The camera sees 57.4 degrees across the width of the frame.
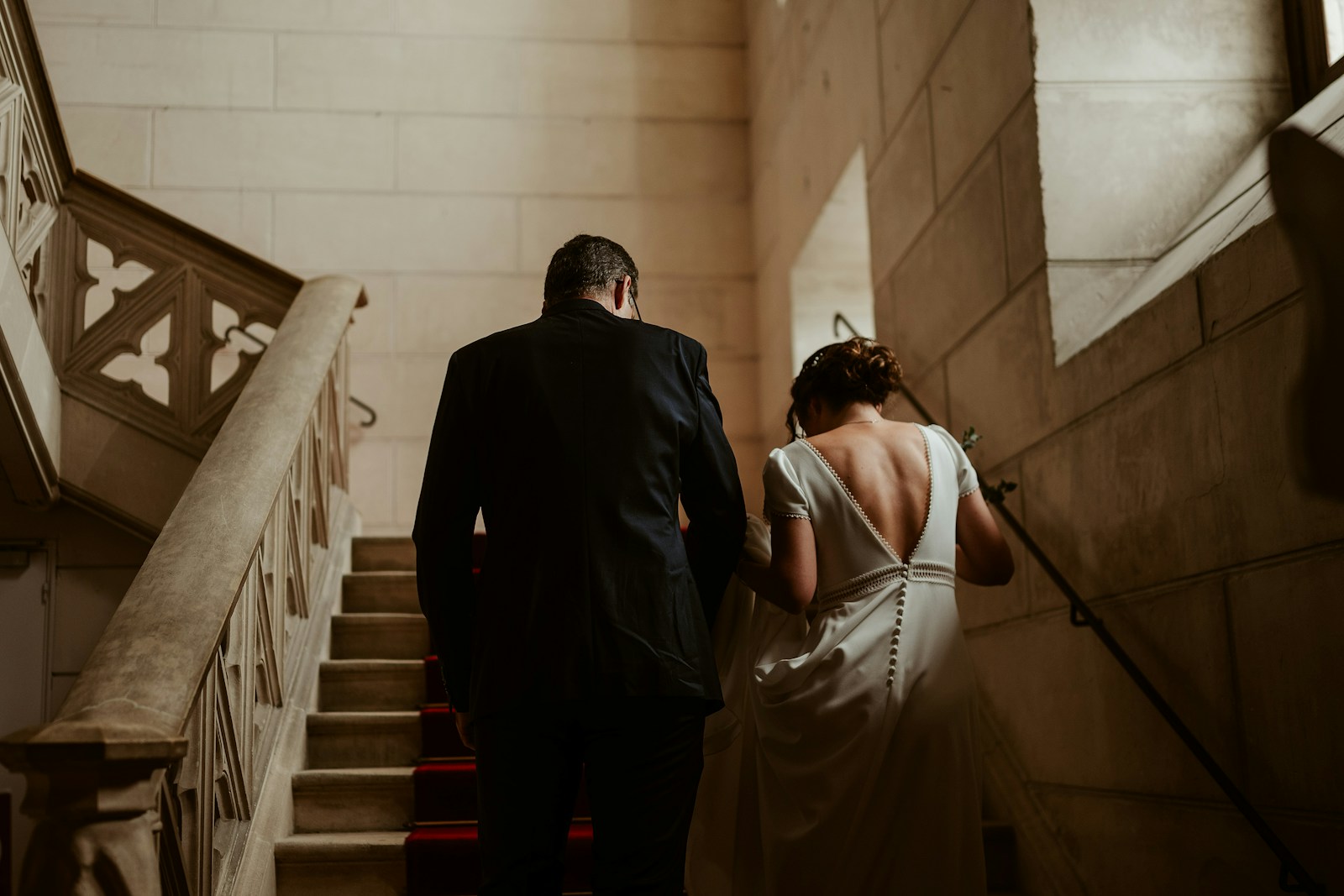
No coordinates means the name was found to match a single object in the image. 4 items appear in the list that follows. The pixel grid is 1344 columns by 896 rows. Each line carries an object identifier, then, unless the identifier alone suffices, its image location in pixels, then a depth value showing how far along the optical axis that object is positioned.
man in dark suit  2.01
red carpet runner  3.52
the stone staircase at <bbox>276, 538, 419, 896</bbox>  3.51
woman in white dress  2.44
